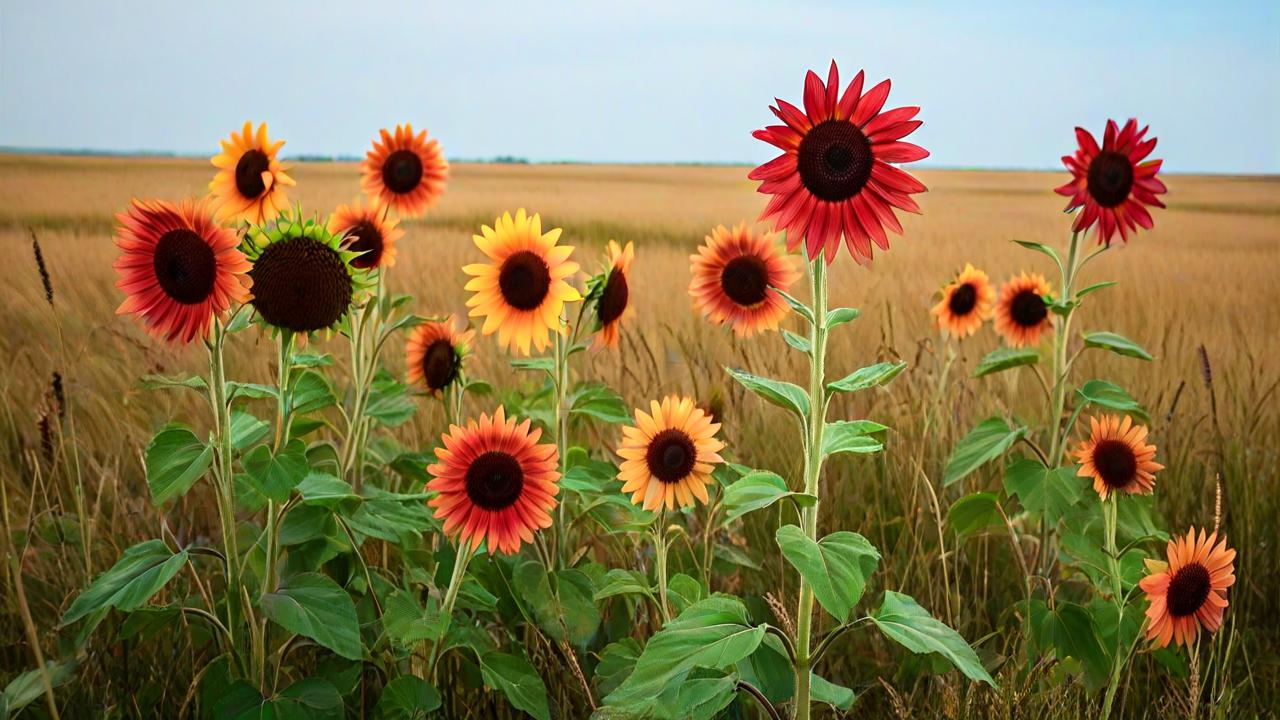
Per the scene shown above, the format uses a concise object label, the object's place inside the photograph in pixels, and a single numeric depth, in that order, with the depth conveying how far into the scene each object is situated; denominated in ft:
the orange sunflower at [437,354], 6.81
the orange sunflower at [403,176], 7.38
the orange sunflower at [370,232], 6.38
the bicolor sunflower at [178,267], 4.67
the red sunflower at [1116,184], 6.46
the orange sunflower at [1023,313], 8.75
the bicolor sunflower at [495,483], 5.04
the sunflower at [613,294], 6.12
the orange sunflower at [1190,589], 5.60
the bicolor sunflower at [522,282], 5.72
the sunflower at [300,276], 4.78
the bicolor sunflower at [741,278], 7.48
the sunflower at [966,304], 9.96
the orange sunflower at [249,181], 6.32
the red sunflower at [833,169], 3.92
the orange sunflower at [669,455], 5.37
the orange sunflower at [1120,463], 6.12
